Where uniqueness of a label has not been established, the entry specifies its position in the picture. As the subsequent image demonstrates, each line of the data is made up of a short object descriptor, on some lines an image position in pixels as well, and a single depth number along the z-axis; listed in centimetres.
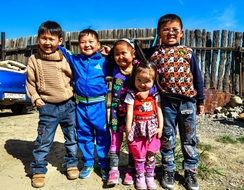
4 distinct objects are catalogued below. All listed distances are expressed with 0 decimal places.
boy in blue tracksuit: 212
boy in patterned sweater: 201
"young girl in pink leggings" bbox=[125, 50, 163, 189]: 198
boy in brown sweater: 211
